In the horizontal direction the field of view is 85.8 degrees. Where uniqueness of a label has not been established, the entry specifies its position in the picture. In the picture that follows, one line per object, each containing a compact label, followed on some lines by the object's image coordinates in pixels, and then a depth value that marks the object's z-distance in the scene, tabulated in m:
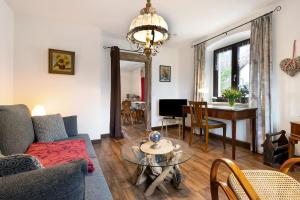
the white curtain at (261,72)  2.62
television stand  4.44
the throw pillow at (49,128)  2.08
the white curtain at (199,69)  4.02
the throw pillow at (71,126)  2.52
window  3.33
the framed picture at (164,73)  4.78
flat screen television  4.43
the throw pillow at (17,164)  0.60
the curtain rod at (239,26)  2.57
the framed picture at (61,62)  3.03
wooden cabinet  2.02
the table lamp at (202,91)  3.84
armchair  1.02
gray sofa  0.52
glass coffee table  1.64
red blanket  1.42
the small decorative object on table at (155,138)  1.83
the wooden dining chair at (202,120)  2.98
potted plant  2.94
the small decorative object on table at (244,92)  3.24
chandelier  1.60
